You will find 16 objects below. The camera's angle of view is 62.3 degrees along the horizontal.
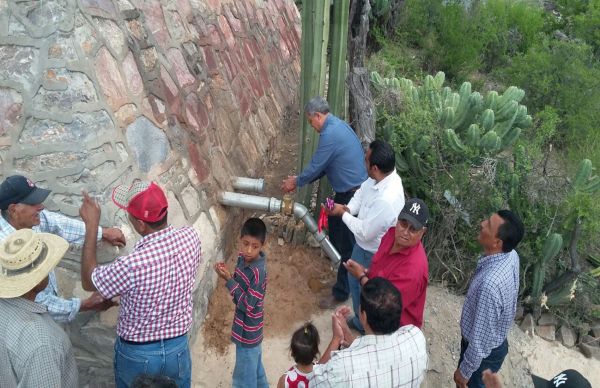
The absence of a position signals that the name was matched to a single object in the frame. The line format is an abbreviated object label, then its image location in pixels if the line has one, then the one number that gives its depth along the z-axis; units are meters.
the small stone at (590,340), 4.93
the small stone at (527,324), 4.97
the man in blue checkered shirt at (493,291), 3.05
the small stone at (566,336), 4.91
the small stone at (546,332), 4.95
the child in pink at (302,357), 2.70
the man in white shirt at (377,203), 3.63
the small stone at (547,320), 5.05
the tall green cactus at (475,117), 5.42
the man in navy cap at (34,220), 2.67
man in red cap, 2.53
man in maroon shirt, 3.05
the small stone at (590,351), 4.79
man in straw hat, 2.24
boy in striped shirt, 3.08
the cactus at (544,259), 4.78
